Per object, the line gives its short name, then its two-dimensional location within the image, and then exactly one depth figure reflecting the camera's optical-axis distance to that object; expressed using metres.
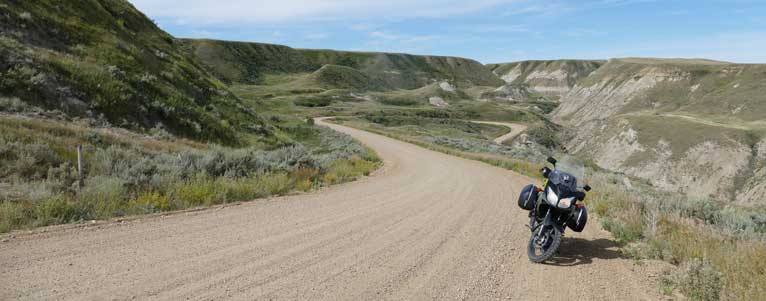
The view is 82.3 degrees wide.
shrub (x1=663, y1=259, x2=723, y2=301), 5.54
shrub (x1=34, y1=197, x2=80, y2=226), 7.14
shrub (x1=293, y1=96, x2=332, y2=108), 96.69
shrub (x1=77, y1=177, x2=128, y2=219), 7.89
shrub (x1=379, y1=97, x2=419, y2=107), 120.99
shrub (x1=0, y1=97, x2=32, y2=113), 14.17
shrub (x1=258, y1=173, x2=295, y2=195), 11.92
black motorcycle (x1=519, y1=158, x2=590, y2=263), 6.81
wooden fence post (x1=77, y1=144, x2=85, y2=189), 9.51
